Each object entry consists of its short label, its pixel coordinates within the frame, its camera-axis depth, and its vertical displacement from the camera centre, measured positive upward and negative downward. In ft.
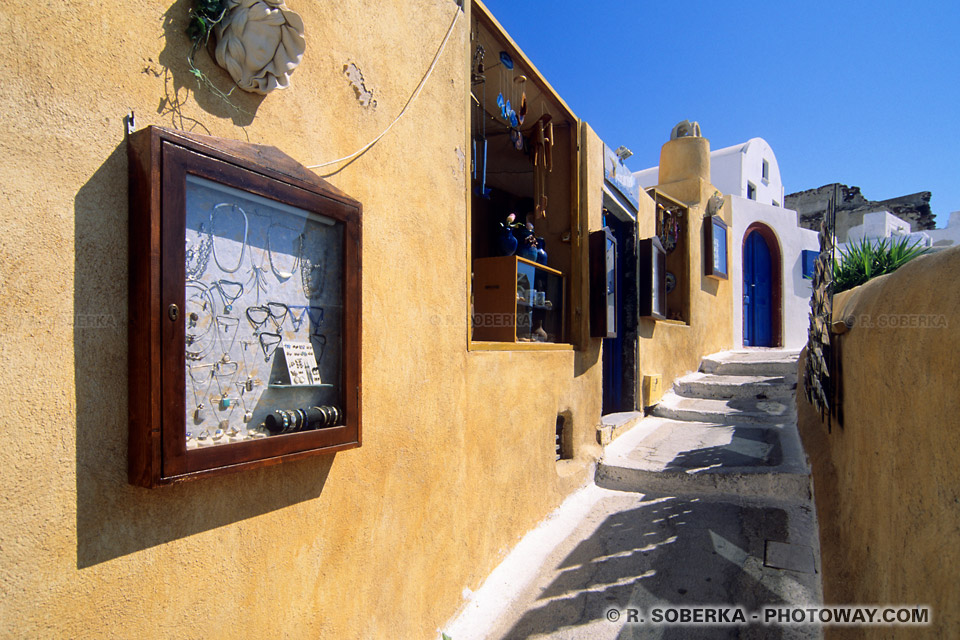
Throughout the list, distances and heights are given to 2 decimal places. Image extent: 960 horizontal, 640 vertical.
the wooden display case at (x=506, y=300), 14.28 +0.80
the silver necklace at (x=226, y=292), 5.71 +0.44
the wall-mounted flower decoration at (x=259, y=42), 5.79 +3.20
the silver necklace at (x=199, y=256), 5.38 +0.77
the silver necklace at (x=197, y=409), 5.37 -0.76
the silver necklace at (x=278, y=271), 6.29 +0.74
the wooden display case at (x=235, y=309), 4.90 +0.25
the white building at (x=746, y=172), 44.52 +13.36
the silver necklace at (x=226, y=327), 5.70 +0.06
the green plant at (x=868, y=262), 19.15 +2.31
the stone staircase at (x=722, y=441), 15.11 -3.84
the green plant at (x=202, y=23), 5.54 +3.17
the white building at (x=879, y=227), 52.93 +9.81
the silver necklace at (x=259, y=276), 6.10 +0.64
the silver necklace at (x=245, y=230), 5.65 +1.13
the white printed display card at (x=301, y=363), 6.44 -0.38
